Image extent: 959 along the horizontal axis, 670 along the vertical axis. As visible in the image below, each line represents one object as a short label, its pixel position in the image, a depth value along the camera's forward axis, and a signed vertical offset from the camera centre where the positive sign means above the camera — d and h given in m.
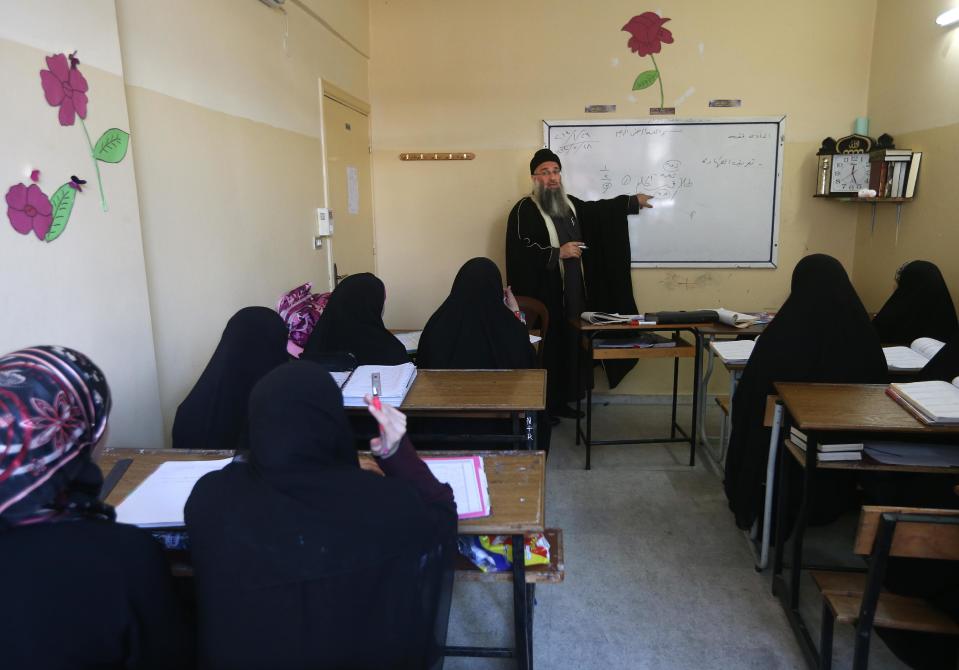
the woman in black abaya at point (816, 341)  2.36 -0.44
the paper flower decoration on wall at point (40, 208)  1.62 +0.06
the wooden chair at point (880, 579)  1.44 -0.86
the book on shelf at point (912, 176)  3.71 +0.26
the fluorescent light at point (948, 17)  3.35 +1.07
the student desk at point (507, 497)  1.39 -0.63
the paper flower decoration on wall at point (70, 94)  1.71 +0.37
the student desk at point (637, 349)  3.40 -0.66
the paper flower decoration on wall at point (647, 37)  4.30 +1.25
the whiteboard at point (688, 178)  4.39 +0.31
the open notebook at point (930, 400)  1.88 -0.55
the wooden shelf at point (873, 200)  3.87 +0.13
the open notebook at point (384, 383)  2.17 -0.55
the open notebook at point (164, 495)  1.39 -0.62
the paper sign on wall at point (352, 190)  4.15 +0.24
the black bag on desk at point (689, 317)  3.54 -0.51
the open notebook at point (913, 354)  2.71 -0.59
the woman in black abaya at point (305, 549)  1.04 -0.53
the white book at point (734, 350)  2.87 -0.59
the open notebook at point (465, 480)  1.43 -0.61
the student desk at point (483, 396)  2.15 -0.59
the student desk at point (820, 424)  1.91 -0.60
